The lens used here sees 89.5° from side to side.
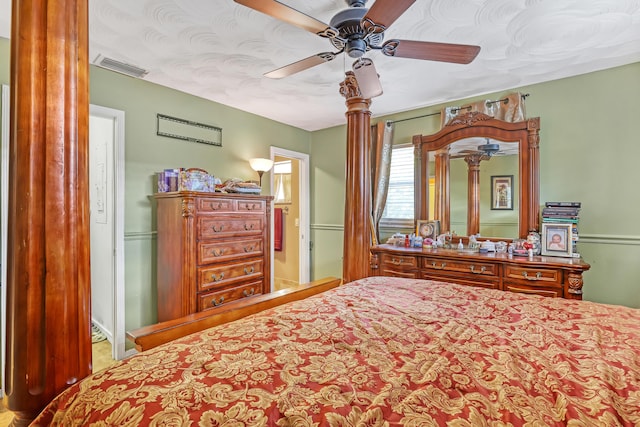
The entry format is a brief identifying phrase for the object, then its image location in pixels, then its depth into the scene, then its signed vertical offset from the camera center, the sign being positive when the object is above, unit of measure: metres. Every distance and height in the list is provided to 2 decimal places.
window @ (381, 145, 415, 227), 3.76 +0.26
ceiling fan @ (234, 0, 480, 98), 1.48 +0.92
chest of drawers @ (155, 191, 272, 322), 2.67 -0.35
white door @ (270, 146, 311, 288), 4.66 -0.13
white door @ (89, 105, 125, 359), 2.80 -0.09
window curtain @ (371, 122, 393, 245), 3.86 +0.49
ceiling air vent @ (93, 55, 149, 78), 2.53 +1.19
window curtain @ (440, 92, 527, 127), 3.05 +1.03
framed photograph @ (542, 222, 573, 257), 2.63 -0.23
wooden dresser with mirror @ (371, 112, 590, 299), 2.58 +0.06
